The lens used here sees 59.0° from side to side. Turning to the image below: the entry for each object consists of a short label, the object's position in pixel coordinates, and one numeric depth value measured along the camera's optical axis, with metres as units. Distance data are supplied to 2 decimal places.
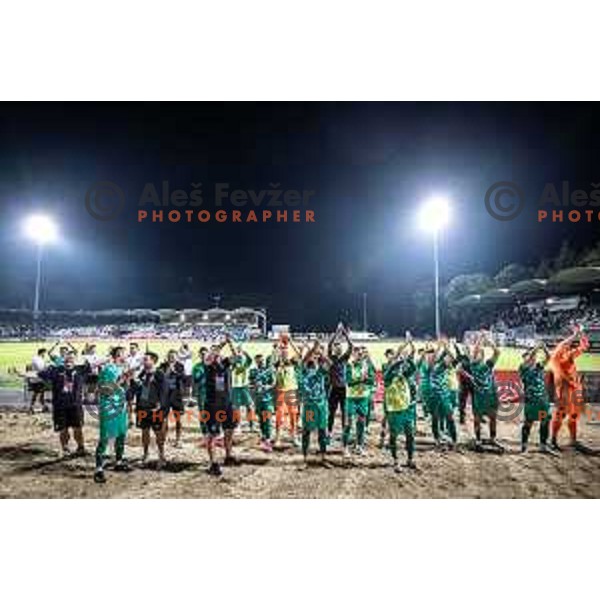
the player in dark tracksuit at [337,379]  6.39
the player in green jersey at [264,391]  6.57
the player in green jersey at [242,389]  6.88
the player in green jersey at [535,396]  6.17
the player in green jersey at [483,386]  6.38
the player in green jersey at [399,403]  5.73
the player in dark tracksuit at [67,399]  6.02
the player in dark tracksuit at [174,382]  6.04
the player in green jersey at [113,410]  5.55
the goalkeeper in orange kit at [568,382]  6.20
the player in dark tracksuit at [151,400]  5.82
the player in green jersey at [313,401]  5.89
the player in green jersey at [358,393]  6.27
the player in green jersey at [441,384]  6.44
